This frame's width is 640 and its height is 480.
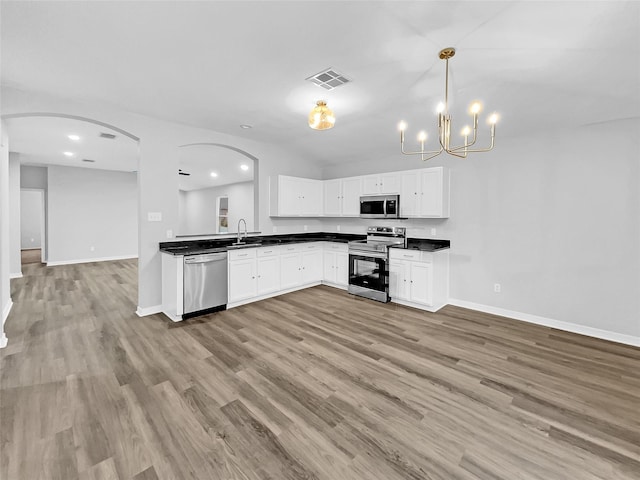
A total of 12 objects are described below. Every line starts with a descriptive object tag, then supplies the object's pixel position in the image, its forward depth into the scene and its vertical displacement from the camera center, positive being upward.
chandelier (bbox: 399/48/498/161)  2.31 +0.99
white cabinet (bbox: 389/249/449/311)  4.33 -0.63
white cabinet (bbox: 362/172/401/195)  4.98 +1.00
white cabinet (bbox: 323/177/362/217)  5.64 +0.86
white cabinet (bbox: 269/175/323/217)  5.55 +0.84
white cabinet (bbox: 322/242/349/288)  5.47 -0.52
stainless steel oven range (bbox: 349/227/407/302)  4.75 -0.41
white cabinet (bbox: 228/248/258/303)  4.41 -0.60
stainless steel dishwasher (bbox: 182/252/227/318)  3.93 -0.67
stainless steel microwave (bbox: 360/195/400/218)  4.87 +0.57
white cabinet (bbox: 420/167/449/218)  4.48 +0.73
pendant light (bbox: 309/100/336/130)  3.09 +1.31
